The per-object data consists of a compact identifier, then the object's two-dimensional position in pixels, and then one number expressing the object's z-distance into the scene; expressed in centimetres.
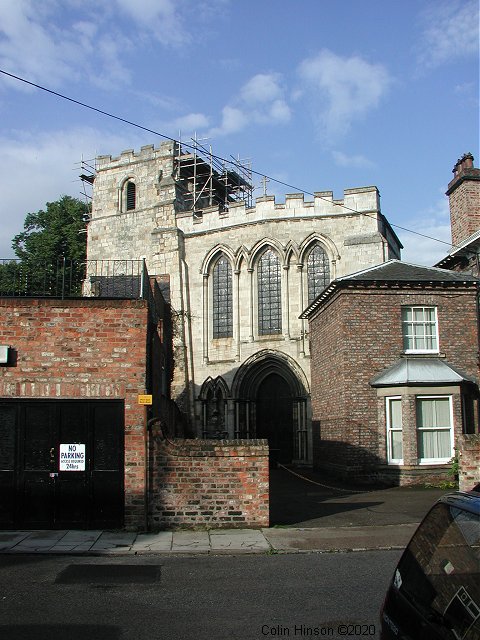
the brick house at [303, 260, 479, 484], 1838
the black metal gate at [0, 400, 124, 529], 1093
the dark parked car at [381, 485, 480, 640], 303
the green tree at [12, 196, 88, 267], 4238
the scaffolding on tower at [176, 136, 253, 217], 3578
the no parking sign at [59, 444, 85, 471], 1095
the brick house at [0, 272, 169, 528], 1093
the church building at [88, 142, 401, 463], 2866
